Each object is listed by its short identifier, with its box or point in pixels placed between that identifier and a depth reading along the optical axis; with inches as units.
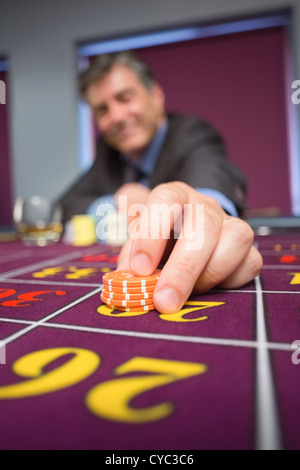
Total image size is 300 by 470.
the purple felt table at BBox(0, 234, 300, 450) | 4.3
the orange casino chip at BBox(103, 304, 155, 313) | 8.6
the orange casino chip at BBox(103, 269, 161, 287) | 8.5
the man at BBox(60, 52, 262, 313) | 9.3
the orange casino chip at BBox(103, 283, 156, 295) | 8.5
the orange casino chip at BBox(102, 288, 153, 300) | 8.5
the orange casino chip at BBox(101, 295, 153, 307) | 8.6
